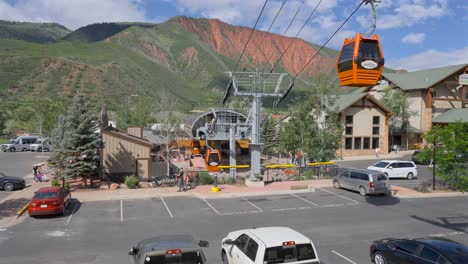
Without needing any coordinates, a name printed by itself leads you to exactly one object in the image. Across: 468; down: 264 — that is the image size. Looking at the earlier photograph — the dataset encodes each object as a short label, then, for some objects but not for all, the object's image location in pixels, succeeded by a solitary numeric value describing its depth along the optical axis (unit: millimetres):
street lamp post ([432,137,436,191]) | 25791
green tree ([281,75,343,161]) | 33156
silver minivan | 23750
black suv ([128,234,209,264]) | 8469
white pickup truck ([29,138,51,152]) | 56578
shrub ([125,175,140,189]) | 26766
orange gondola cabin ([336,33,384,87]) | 12406
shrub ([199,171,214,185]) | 28906
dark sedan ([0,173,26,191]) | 27016
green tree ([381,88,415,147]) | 57656
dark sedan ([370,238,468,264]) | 10172
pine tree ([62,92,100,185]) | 26516
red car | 19125
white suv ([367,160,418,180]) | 32250
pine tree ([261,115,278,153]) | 47469
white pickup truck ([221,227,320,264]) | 9328
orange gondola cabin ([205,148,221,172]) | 37500
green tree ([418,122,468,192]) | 24178
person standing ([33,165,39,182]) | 30777
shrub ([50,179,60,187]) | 25578
